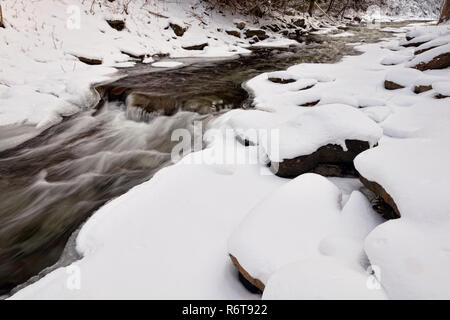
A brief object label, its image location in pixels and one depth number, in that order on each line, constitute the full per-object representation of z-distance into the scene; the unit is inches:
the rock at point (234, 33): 483.5
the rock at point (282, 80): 231.6
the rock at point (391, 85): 185.7
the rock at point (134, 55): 329.7
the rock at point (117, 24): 355.3
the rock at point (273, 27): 572.6
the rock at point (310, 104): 179.3
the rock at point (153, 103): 195.9
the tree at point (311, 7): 679.1
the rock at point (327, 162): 104.3
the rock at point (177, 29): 412.8
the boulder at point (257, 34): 509.7
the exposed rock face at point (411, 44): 313.5
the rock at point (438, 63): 187.1
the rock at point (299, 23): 639.6
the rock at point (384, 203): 64.4
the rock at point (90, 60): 282.9
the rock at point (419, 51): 238.0
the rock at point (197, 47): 393.3
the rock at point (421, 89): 165.5
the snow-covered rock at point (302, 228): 56.6
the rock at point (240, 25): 515.8
